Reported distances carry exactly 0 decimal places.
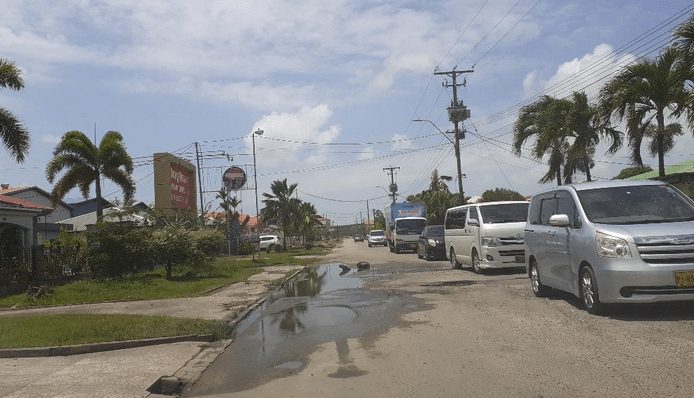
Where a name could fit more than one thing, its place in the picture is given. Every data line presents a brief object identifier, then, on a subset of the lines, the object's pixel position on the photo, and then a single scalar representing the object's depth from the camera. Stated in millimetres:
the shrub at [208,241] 22266
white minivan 16438
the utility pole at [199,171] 46728
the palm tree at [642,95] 16672
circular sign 42344
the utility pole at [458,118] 36531
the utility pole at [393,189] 90375
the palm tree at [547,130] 23891
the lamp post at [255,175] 47219
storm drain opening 6777
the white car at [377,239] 60688
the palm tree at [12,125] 17281
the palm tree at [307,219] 64175
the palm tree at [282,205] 56094
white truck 36781
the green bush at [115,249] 20172
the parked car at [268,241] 56719
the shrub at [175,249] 20953
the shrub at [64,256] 19719
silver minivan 8156
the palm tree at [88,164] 24578
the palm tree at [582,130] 22459
